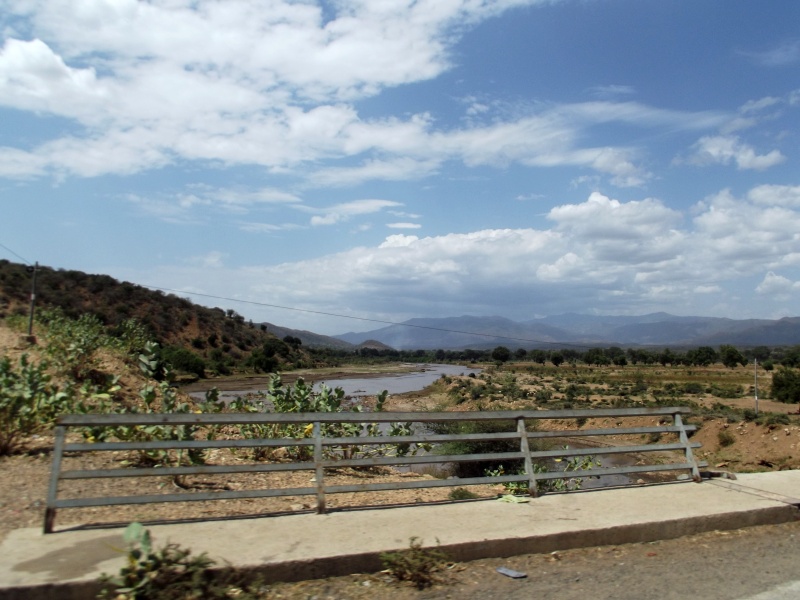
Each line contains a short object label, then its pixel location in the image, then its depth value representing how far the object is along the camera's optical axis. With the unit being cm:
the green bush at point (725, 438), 2633
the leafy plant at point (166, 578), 420
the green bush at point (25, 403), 816
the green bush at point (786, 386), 4344
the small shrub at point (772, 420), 2573
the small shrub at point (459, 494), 904
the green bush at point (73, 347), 1220
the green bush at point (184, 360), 4651
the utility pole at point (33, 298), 1460
